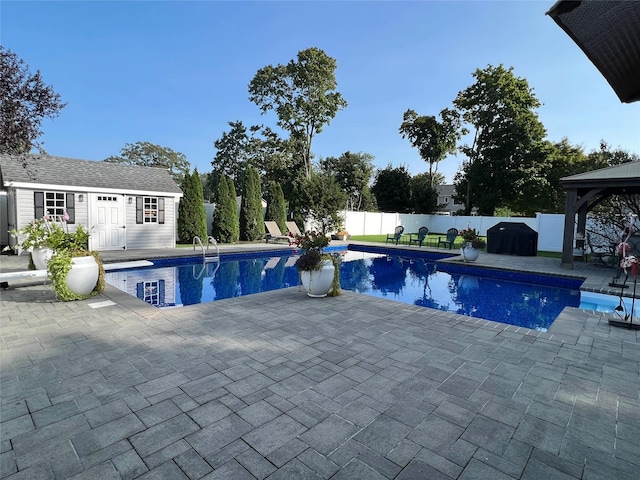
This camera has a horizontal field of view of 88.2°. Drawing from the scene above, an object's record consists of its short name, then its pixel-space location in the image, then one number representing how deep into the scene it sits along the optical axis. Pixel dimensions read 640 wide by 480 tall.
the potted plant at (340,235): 17.94
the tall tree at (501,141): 22.88
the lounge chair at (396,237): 15.74
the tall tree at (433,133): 28.33
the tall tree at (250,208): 16.78
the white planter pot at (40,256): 6.95
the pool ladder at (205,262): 9.48
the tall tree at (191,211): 14.45
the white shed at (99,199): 10.74
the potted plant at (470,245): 10.66
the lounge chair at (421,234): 14.95
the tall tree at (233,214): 15.75
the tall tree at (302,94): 21.98
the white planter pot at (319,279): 5.70
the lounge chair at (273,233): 16.51
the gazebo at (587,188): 9.23
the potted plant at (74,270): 5.12
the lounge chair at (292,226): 17.65
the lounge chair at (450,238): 14.46
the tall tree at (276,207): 18.05
